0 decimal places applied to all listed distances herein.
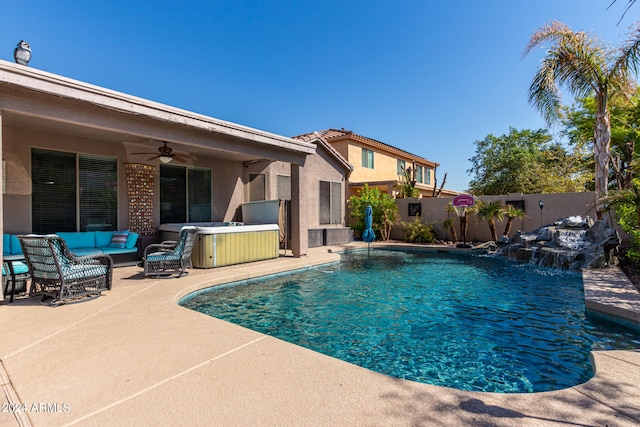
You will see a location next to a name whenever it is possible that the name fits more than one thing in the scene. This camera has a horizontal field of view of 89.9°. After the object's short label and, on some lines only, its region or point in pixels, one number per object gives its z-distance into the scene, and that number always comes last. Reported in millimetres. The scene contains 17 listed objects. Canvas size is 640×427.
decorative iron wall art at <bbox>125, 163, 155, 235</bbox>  8888
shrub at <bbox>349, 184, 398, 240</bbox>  15344
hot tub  7820
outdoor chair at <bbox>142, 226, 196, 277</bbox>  6646
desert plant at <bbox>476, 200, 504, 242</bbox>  13079
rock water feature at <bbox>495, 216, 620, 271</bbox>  8070
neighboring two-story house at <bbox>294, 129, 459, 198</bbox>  18297
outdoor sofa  7410
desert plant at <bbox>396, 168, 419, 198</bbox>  16962
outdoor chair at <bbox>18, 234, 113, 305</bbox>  4629
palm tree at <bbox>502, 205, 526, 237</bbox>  12938
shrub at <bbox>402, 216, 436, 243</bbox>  14664
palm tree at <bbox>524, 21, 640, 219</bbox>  9320
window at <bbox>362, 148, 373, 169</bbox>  19656
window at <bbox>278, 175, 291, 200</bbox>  12828
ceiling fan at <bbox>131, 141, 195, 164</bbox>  8078
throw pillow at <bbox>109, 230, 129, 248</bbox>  7953
